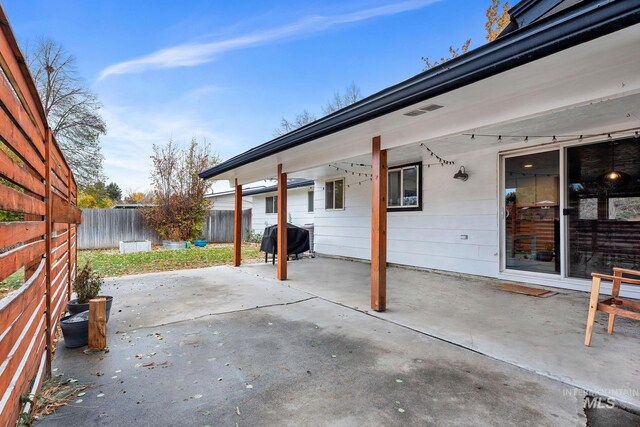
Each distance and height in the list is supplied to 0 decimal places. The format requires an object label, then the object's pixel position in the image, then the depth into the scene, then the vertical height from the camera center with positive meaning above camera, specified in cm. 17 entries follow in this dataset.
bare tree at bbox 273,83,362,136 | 1839 +651
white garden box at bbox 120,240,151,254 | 1035 -102
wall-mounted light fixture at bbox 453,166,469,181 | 595 +76
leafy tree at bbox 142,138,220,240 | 1225 +89
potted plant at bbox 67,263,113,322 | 329 -83
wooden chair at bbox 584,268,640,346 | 267 -77
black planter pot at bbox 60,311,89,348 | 282 -103
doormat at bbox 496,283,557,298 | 452 -112
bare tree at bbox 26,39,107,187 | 1342 +481
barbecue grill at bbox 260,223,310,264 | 778 -64
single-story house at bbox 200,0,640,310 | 218 +94
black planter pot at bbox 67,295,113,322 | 328 -94
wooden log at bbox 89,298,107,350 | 282 -95
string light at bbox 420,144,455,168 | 620 +109
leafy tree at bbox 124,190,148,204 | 1278 +95
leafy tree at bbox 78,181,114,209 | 1545 +113
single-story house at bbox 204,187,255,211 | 1725 +92
